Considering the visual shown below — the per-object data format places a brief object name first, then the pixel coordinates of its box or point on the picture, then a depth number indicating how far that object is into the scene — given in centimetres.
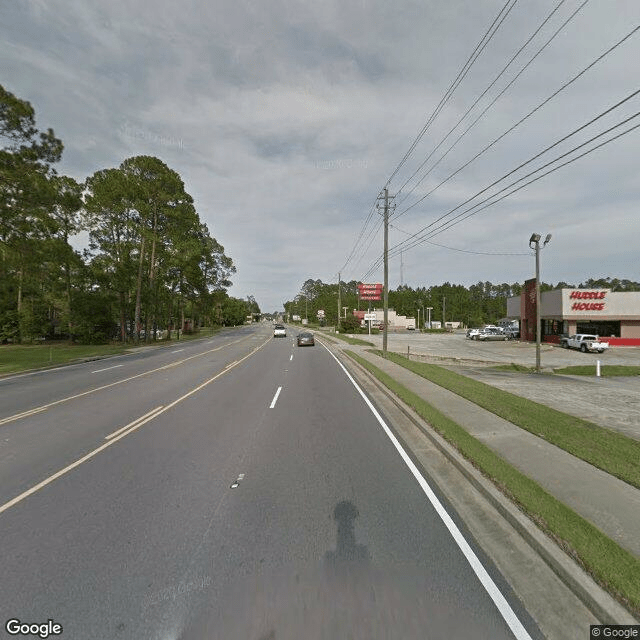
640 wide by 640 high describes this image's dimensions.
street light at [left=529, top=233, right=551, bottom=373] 1961
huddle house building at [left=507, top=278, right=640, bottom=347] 3734
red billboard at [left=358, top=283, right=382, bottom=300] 7275
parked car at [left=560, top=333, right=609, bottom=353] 3153
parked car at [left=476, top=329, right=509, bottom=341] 4897
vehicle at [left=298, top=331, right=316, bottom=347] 3234
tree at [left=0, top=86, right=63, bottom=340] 1728
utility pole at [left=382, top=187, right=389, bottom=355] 2403
